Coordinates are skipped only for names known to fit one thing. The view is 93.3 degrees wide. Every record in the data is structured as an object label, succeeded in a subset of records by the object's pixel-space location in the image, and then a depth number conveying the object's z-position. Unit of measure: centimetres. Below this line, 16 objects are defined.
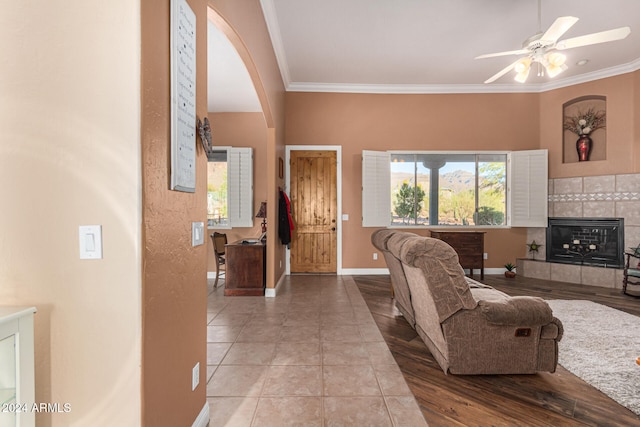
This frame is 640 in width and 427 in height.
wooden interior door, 579
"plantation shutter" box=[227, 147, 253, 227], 582
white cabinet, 104
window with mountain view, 582
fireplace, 493
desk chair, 493
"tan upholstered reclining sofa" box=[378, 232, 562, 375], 211
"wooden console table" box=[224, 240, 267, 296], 446
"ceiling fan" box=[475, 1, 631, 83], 286
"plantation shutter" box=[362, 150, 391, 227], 559
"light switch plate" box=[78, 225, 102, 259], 117
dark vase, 527
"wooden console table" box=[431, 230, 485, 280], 531
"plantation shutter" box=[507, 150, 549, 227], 552
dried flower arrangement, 528
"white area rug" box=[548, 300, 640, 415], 211
